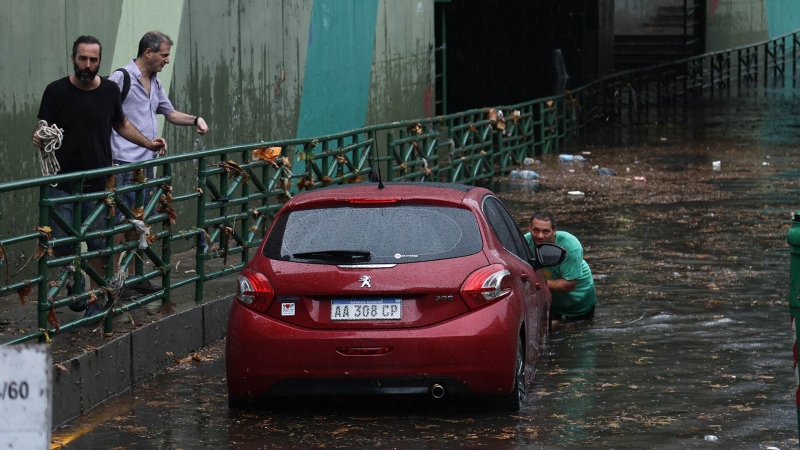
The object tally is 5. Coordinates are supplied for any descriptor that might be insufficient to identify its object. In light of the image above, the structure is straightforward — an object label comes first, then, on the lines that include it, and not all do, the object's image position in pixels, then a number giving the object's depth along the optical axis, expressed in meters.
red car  15.36
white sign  8.23
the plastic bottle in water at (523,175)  44.43
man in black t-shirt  18.55
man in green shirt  21.18
